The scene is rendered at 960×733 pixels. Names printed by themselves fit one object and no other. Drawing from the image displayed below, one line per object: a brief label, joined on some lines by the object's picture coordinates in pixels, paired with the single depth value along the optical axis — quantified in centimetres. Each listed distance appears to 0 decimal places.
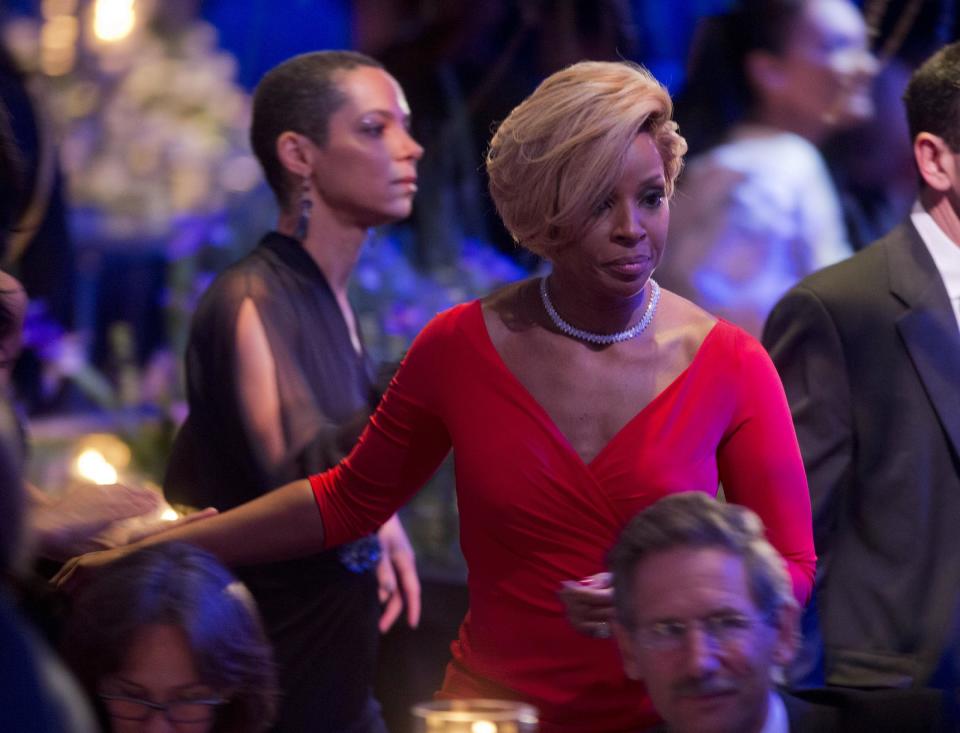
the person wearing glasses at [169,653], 641
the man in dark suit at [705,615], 631
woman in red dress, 654
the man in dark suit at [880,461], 706
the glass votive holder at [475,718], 615
